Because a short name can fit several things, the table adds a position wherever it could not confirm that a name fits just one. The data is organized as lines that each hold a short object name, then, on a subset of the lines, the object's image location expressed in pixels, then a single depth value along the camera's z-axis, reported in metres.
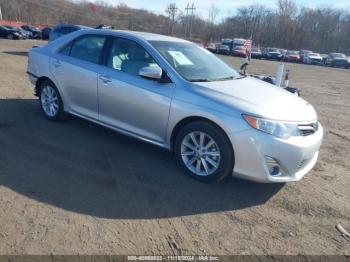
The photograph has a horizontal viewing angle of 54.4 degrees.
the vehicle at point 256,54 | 46.66
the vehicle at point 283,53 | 46.47
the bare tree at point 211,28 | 96.86
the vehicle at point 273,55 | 45.78
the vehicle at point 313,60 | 44.03
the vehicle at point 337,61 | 42.00
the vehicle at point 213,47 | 47.55
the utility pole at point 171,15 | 81.31
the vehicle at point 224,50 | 44.62
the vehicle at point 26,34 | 36.62
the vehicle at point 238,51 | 42.56
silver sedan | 3.71
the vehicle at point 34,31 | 40.25
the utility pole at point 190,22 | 80.12
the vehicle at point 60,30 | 16.34
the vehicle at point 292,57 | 45.72
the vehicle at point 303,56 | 45.30
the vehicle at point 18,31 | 34.68
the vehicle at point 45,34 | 36.62
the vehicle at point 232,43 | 44.56
